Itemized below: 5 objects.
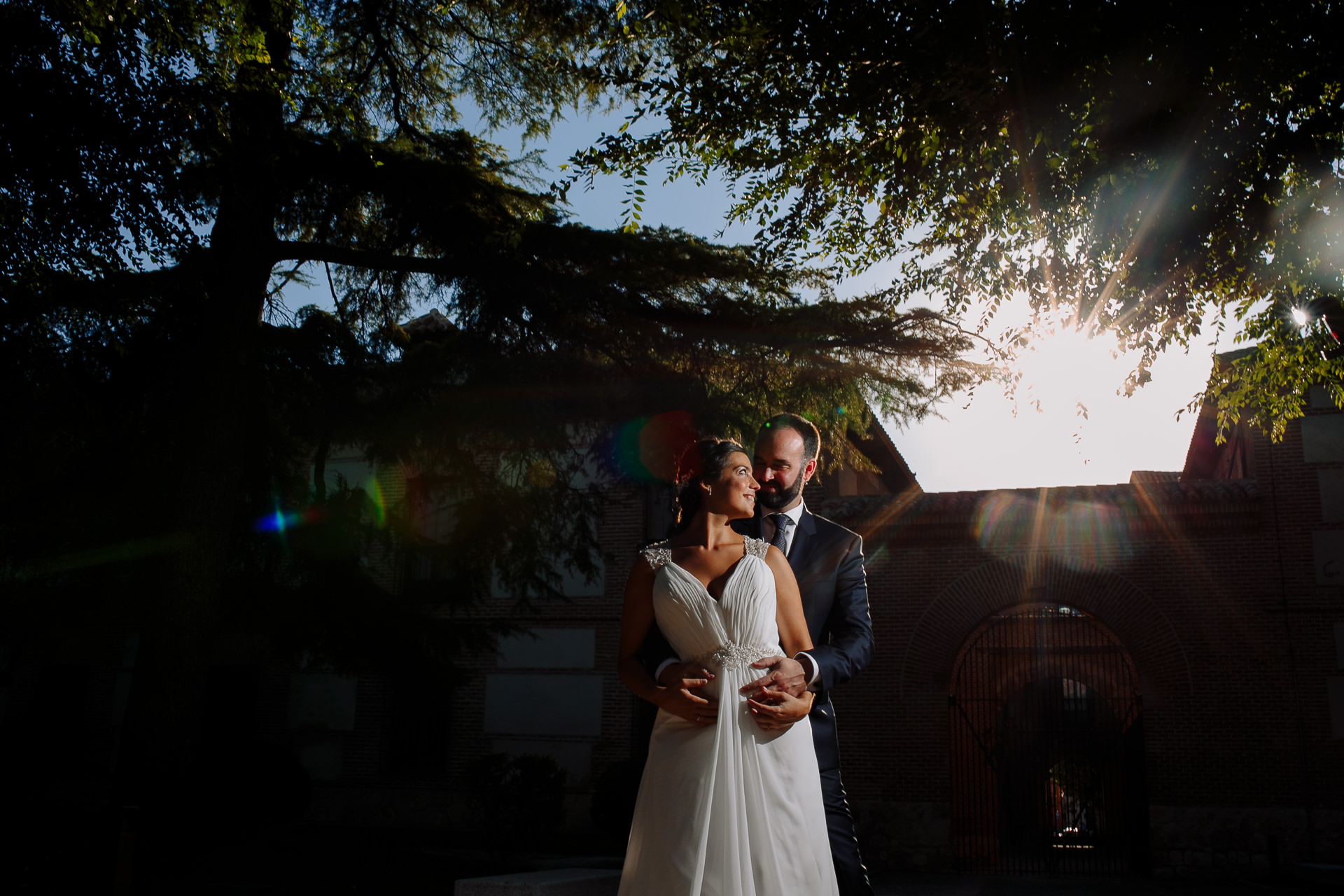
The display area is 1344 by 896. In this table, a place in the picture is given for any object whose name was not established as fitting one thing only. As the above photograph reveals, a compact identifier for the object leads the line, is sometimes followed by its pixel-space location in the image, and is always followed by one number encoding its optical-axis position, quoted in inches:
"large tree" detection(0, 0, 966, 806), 339.9
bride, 110.7
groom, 127.4
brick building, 522.9
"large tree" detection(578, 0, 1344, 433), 263.3
